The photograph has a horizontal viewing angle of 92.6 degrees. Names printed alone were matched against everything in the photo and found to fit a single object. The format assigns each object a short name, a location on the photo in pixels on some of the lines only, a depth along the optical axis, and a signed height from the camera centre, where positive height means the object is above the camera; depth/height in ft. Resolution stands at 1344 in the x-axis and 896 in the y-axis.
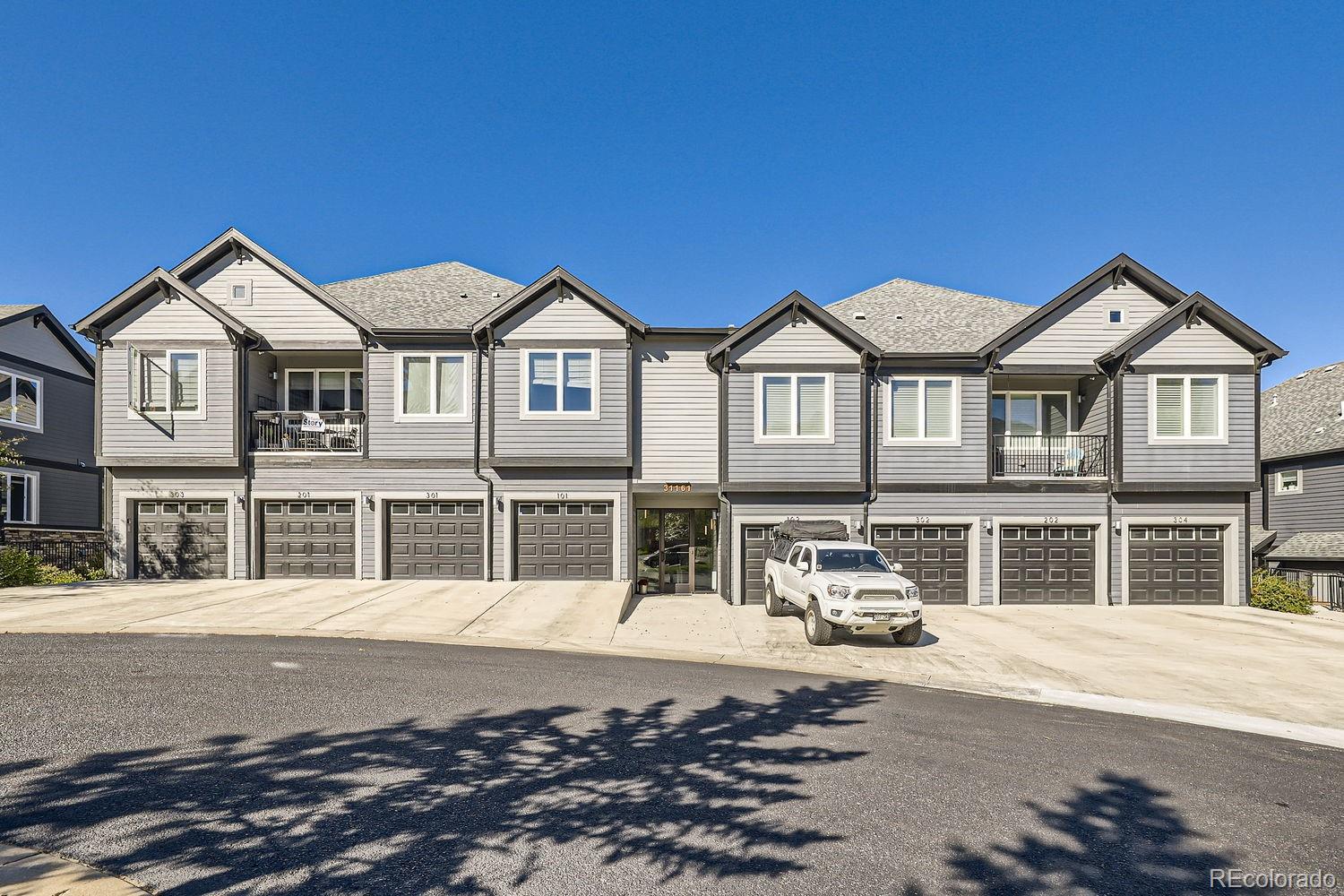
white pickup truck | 36.37 -8.46
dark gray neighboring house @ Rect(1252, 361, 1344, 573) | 70.18 -3.81
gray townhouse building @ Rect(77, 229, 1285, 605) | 54.90 +0.64
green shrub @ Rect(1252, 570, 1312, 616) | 55.06 -12.77
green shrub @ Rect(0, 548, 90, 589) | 52.37 -10.34
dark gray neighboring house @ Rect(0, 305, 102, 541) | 74.59 +3.11
